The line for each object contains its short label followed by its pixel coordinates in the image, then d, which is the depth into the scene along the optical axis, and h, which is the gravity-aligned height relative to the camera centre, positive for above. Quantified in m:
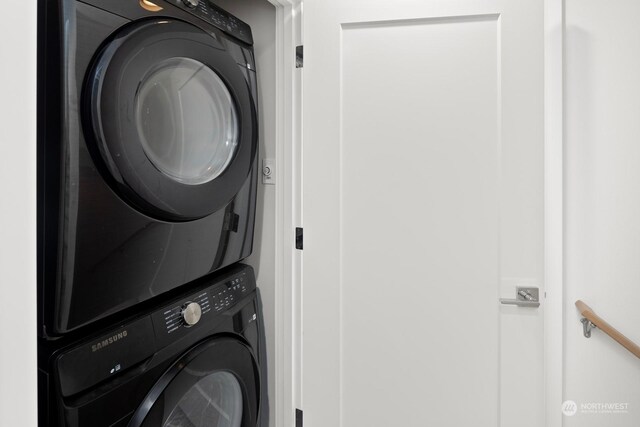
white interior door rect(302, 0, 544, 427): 1.40 +0.00
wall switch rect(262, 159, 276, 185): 1.54 +0.16
